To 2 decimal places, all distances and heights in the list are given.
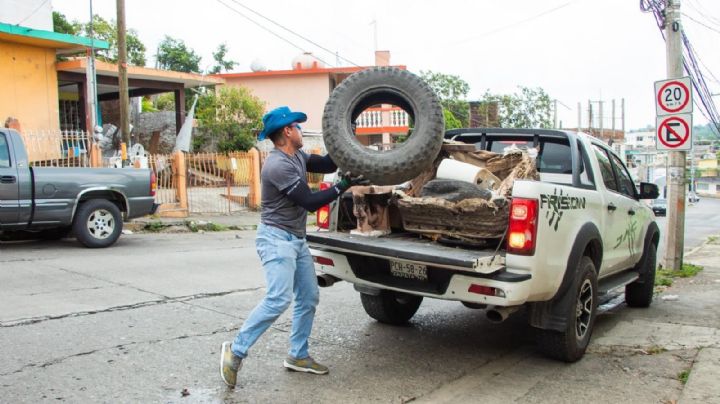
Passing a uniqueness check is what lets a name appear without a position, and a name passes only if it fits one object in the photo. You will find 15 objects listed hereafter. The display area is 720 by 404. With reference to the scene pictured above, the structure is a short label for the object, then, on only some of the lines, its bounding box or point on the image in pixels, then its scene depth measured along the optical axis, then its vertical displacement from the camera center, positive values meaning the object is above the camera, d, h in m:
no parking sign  9.28 +0.33
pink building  30.06 +3.23
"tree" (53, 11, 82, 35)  28.69 +6.24
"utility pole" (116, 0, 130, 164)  14.69 +1.94
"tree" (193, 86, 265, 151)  23.17 +1.39
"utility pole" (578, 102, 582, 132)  47.10 +3.01
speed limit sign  9.24 +0.84
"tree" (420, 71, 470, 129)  33.22 +3.41
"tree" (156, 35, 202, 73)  45.09 +7.27
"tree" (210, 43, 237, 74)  45.12 +6.97
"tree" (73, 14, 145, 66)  30.12 +6.19
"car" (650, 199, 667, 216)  32.49 -2.74
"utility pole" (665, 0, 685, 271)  9.84 -0.53
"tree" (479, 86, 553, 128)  38.41 +2.94
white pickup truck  4.14 -0.69
